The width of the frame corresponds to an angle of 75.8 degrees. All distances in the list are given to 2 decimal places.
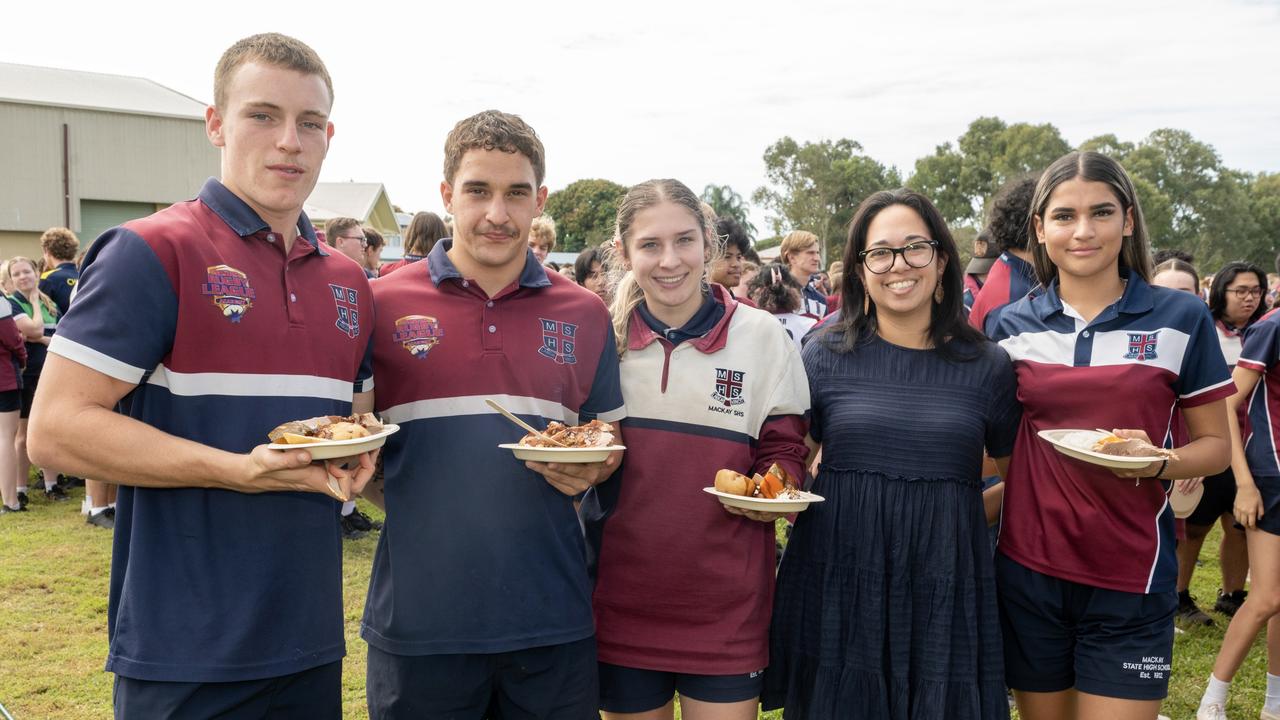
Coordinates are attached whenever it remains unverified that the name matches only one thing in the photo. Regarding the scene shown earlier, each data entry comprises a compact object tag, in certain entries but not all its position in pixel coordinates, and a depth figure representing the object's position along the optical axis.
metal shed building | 34.38
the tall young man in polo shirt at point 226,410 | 1.88
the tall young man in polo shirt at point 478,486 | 2.46
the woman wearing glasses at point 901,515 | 2.78
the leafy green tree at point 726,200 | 64.94
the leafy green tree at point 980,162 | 55.06
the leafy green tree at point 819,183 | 60.75
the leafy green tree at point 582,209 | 71.94
